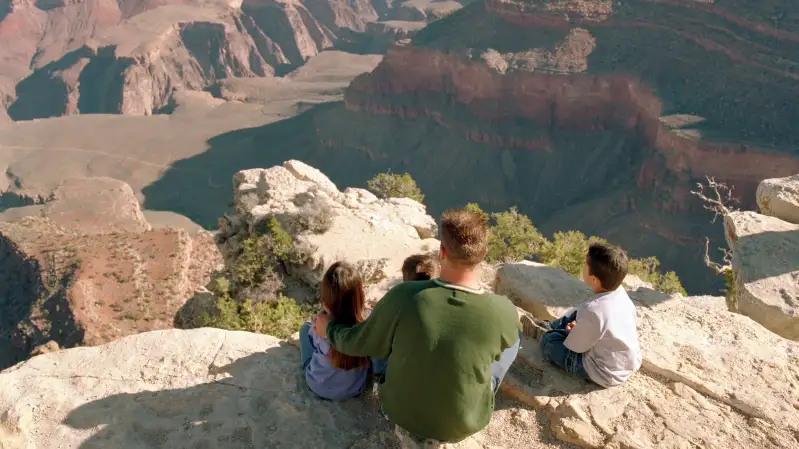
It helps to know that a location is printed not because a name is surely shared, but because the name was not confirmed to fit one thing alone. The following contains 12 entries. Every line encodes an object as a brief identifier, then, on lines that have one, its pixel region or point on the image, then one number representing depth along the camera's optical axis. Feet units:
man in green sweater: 12.75
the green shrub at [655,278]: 49.73
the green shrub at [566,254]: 43.32
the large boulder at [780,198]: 33.55
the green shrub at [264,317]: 30.30
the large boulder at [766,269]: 26.45
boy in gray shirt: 16.42
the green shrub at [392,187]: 69.31
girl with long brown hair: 15.30
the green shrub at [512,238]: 49.31
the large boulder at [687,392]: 15.97
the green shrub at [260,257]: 40.16
